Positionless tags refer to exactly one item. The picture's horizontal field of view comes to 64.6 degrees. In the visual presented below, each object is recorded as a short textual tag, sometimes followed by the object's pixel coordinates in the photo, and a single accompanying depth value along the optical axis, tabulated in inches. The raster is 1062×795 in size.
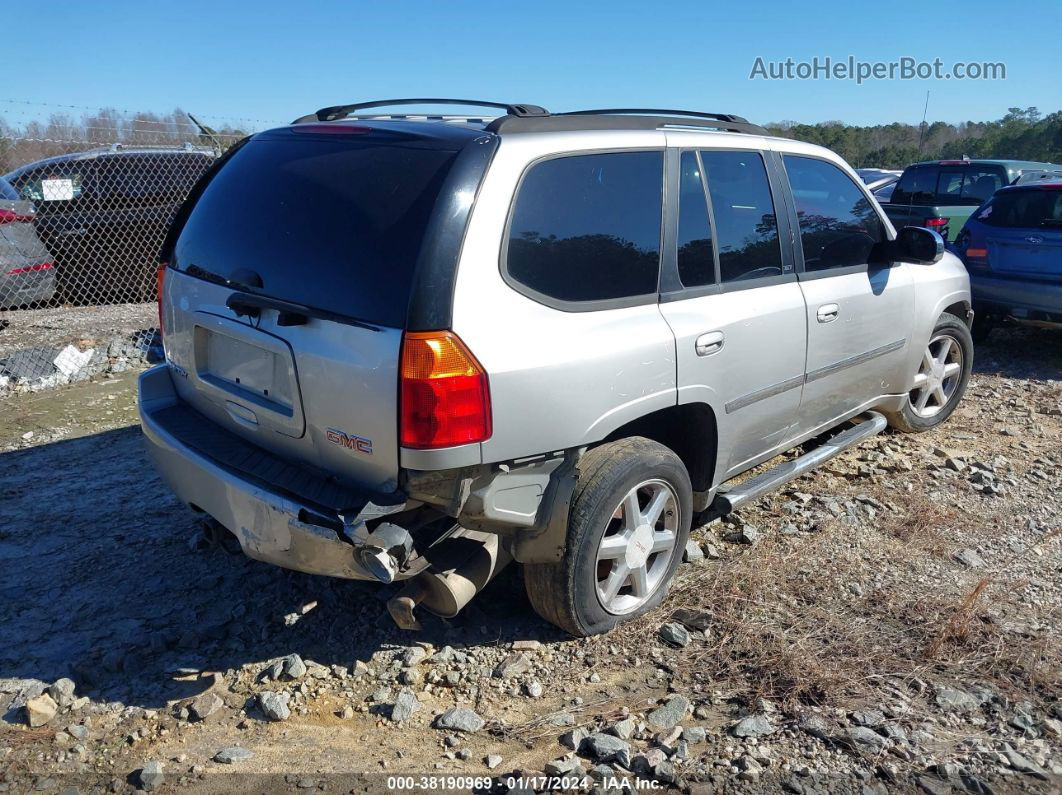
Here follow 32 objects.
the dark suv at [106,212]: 338.0
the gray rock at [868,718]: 112.2
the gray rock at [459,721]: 113.0
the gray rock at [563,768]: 103.9
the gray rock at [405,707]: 115.3
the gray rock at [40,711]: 112.3
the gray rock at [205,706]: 114.5
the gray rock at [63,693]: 116.1
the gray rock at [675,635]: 131.8
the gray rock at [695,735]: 110.0
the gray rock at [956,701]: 115.8
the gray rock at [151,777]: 102.1
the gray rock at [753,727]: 110.7
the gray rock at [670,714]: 113.6
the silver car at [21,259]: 307.1
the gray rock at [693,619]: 135.4
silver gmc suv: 104.8
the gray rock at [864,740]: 107.7
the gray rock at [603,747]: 106.4
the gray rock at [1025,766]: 104.0
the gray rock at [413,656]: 126.0
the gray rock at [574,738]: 109.3
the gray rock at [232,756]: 106.4
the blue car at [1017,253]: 279.3
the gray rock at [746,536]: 163.2
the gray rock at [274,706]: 114.6
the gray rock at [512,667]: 124.7
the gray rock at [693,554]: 156.3
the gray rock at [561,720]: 114.5
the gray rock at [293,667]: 122.6
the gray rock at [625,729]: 110.7
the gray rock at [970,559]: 156.0
